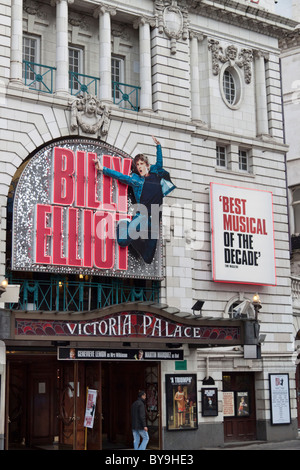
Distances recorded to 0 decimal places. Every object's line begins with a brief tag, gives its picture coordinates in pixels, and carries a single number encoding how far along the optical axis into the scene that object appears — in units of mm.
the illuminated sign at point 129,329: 23234
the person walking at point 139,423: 24859
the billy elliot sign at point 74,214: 26156
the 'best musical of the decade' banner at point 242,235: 30828
